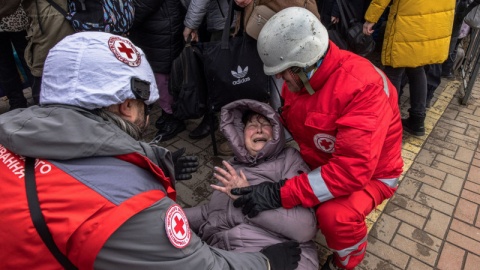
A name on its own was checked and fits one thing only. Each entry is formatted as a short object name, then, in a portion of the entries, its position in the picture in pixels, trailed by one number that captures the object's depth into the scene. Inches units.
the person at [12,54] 118.0
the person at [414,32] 125.0
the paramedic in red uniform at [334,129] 71.9
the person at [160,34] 122.7
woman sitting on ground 76.4
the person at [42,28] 100.9
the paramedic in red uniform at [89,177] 39.2
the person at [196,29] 124.8
